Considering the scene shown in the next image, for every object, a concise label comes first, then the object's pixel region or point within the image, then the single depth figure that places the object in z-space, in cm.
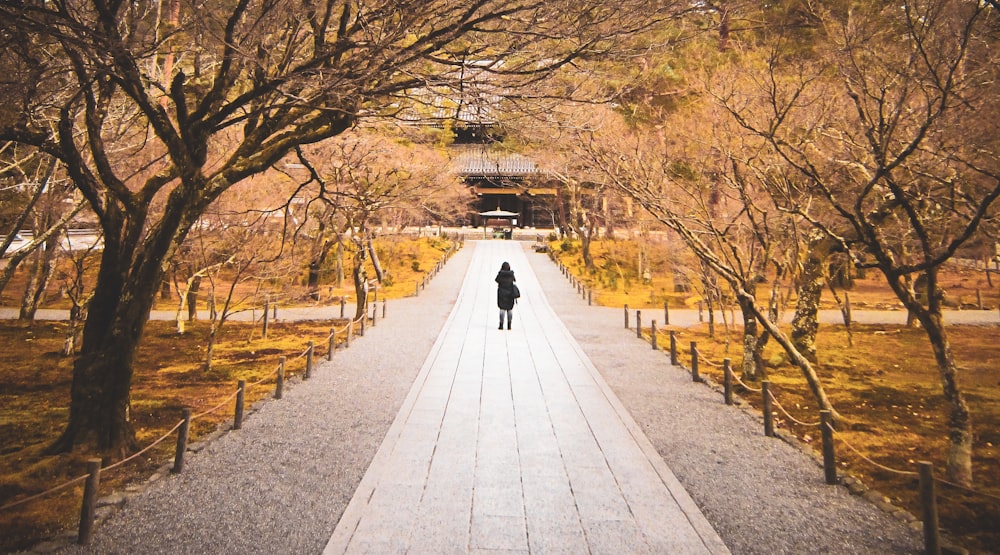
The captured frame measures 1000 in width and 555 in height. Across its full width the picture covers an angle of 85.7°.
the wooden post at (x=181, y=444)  581
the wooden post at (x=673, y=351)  1096
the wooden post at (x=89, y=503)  444
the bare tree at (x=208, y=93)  483
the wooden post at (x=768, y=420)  705
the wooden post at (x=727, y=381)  852
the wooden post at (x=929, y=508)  428
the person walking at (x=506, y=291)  1329
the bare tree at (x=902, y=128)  591
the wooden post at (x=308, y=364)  975
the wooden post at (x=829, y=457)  570
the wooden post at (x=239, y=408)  718
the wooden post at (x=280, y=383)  855
